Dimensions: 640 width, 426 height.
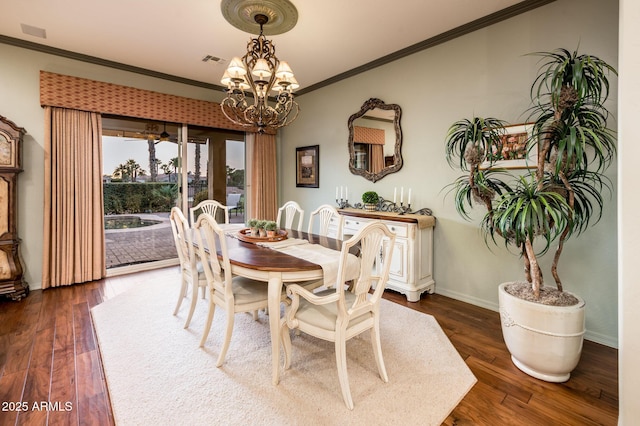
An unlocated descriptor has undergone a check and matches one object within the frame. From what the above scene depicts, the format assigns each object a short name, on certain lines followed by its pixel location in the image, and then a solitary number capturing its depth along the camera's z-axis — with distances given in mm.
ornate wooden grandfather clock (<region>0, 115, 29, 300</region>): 3139
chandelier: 2449
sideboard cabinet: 3232
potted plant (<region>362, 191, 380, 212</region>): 3887
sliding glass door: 4184
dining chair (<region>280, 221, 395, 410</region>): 1710
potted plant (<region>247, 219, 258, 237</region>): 2780
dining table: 1884
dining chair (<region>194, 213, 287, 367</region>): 2012
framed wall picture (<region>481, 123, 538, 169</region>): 2670
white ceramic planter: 1873
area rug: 1669
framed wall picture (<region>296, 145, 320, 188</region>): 4938
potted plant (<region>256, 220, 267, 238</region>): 2739
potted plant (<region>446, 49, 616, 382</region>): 1869
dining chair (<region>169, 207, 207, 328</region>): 2490
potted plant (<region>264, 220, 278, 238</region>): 2715
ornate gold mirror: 3762
